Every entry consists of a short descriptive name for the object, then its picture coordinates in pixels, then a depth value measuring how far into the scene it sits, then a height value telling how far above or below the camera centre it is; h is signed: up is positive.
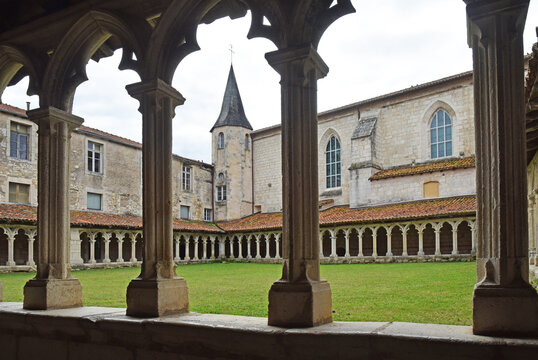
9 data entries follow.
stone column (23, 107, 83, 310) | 3.41 -0.02
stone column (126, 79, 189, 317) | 2.98 +0.02
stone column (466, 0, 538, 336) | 2.06 +0.14
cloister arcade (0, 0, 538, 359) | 2.11 +0.11
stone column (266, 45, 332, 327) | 2.51 +0.07
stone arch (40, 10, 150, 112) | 3.28 +1.16
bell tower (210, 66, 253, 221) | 27.25 +2.90
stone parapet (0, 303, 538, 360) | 2.04 -0.63
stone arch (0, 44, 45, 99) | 3.73 +1.20
